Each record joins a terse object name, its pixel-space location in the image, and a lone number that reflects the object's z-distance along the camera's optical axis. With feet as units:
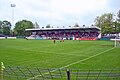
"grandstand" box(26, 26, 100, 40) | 144.43
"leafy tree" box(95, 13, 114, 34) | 153.36
